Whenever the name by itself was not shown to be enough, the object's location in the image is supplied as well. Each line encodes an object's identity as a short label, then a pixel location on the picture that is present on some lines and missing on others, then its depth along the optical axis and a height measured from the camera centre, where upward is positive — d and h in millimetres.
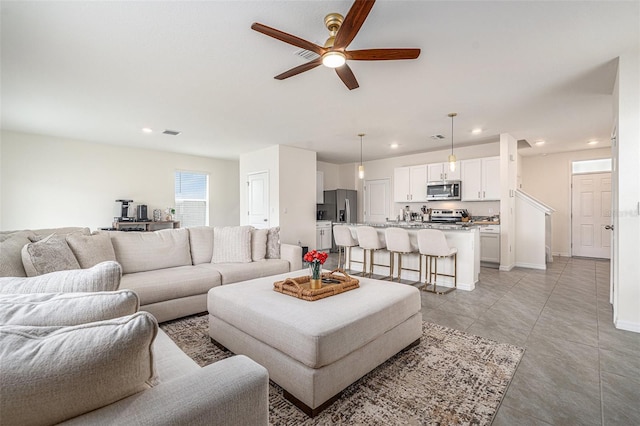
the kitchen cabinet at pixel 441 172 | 6402 +868
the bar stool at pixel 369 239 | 4719 -479
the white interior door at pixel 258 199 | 6637 +271
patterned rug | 1622 -1154
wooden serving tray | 2154 -612
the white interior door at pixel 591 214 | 6508 -94
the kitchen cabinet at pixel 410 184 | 6936 +658
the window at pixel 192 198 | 7367 +327
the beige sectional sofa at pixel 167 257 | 2392 -503
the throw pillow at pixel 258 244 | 3914 -460
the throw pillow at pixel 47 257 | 2273 -377
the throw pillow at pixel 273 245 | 4105 -494
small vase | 2312 -590
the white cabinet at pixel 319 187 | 8197 +670
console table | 6067 -326
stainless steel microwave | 6340 +446
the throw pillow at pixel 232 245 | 3785 -456
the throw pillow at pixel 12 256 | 2188 -352
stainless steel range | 6469 -106
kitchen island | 4207 -730
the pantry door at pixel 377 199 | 8133 +319
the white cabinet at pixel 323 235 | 7816 -679
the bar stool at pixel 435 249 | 3992 -551
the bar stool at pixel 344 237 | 5160 -476
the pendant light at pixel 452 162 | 4766 +806
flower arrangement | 2387 -421
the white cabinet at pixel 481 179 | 5844 +656
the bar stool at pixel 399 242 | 4387 -483
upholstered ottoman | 1629 -787
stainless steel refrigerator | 8195 +129
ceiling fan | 1827 +1173
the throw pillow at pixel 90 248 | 2752 -371
